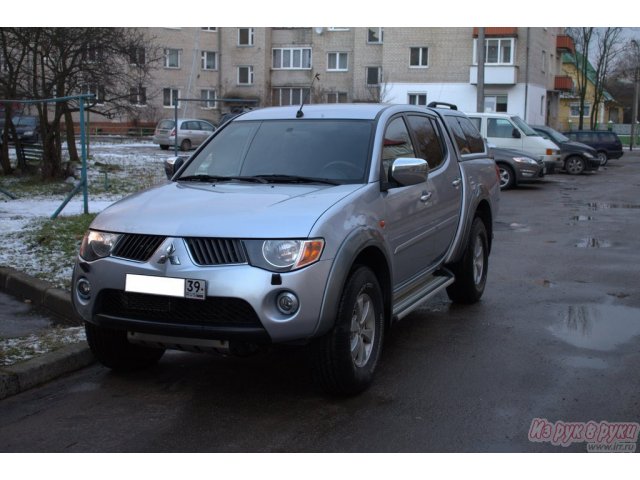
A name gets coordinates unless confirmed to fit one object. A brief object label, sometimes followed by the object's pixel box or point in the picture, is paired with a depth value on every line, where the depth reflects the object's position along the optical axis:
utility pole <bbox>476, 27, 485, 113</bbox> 26.48
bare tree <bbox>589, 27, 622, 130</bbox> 52.94
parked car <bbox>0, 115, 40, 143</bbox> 18.30
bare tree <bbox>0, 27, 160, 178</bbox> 16.61
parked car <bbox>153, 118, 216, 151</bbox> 35.06
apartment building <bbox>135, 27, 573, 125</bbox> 48.81
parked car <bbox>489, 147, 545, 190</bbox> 20.44
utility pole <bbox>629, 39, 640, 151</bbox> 51.96
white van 22.20
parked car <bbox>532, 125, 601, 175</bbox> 26.70
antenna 6.03
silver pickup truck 4.37
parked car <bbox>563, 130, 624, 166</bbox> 34.56
